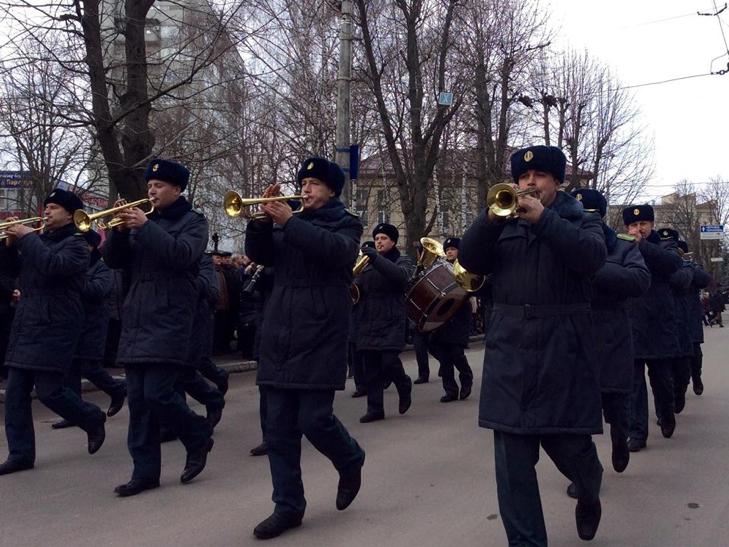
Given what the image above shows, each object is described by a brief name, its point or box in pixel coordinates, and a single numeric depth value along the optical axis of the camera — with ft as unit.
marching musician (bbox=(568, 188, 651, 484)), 18.60
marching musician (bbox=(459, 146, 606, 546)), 12.47
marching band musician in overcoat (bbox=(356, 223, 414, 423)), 27.99
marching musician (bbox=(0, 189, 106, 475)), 19.85
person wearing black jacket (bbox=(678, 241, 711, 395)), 31.22
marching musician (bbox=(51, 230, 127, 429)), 25.17
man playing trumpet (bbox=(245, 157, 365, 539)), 15.38
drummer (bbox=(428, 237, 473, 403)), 32.89
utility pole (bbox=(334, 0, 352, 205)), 47.84
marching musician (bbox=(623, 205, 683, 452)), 22.61
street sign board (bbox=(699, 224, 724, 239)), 146.54
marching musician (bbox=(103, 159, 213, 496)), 17.54
